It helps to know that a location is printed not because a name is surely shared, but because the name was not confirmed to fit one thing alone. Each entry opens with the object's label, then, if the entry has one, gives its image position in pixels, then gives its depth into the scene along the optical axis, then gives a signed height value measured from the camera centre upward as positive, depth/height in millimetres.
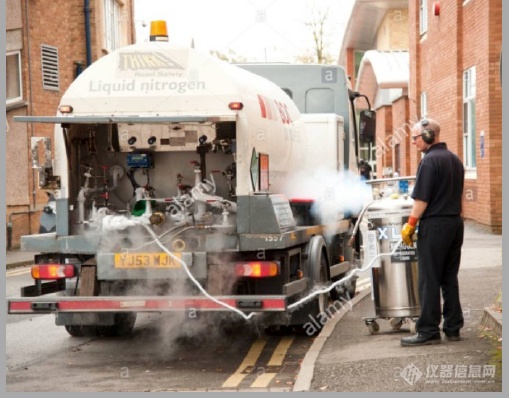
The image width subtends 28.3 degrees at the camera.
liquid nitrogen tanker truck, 9141 -305
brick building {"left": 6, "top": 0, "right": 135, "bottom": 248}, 25047 +2306
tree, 43547 +5947
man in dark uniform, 8836 -570
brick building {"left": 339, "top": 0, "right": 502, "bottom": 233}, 21141 +1837
